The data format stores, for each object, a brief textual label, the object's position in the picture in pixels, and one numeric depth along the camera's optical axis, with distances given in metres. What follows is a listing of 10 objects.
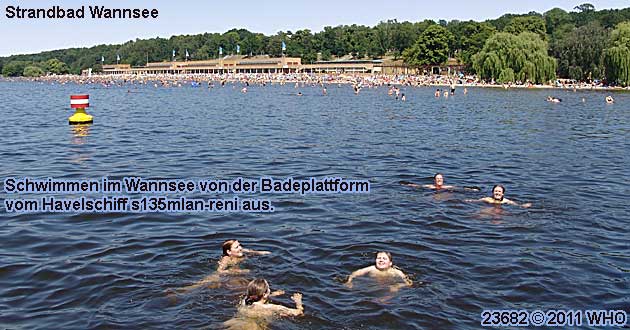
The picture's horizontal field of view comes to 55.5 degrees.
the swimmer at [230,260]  10.45
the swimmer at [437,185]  17.44
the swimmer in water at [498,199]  15.41
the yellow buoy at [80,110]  33.38
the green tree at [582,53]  85.62
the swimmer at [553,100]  59.45
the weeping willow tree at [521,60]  87.19
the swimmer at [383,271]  10.21
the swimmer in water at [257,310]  8.20
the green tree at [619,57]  76.94
